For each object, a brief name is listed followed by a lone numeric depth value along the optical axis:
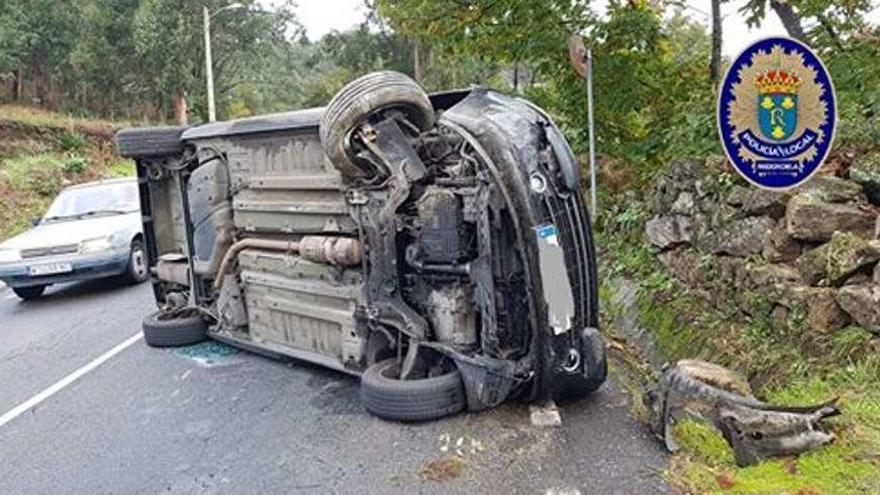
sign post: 6.68
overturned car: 4.14
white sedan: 9.13
